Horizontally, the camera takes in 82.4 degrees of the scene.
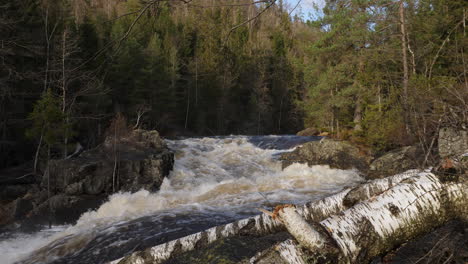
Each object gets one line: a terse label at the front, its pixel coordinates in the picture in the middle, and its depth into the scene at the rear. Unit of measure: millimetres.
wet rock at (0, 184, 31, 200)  11906
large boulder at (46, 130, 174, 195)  10492
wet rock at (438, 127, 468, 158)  8292
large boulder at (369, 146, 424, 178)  10562
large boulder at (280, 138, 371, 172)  12609
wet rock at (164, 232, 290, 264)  3340
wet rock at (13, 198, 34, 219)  9141
